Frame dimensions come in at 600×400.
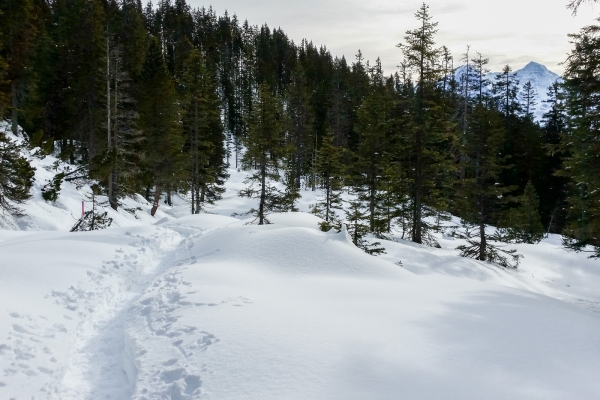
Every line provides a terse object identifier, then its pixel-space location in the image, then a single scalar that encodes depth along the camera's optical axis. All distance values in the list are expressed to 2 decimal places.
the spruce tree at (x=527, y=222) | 29.88
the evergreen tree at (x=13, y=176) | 14.93
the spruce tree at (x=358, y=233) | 14.77
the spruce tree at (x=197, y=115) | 29.22
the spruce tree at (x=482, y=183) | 19.69
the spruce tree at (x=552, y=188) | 41.12
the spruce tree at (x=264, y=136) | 21.94
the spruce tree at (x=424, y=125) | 21.30
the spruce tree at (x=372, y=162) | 24.80
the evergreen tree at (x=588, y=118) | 11.78
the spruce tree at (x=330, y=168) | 25.53
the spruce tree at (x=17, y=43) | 27.00
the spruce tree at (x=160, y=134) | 28.95
